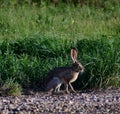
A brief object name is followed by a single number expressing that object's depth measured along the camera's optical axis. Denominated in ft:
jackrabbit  67.15
